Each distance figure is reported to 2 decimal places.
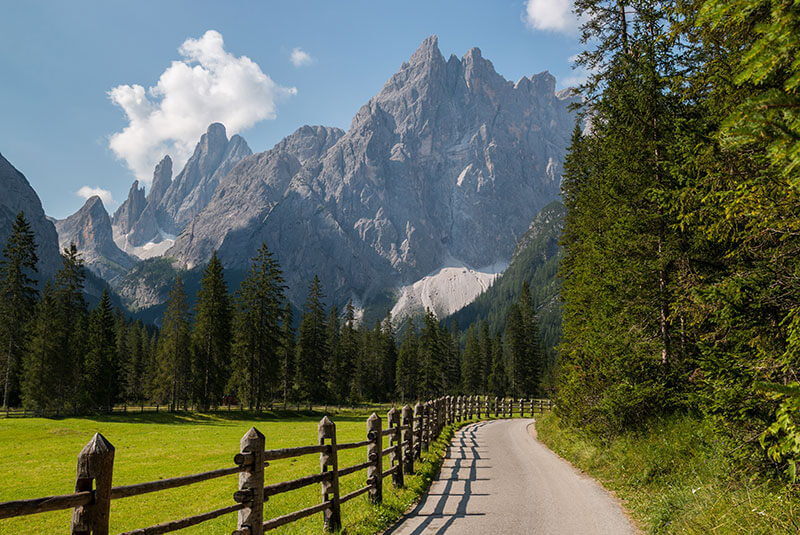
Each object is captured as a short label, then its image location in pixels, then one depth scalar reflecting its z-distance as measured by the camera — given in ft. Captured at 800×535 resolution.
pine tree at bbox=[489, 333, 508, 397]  326.44
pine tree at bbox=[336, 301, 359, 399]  262.06
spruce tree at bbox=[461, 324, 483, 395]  319.27
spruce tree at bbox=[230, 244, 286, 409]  166.50
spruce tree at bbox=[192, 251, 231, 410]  169.37
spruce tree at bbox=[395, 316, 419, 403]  281.54
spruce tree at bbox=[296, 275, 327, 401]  200.44
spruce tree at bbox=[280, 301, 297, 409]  187.62
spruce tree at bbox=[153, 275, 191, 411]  172.24
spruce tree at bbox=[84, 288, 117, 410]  165.48
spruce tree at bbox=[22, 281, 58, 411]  139.54
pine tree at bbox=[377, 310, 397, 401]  310.45
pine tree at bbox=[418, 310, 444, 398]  271.90
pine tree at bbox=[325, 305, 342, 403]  250.72
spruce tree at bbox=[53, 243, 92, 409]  147.54
